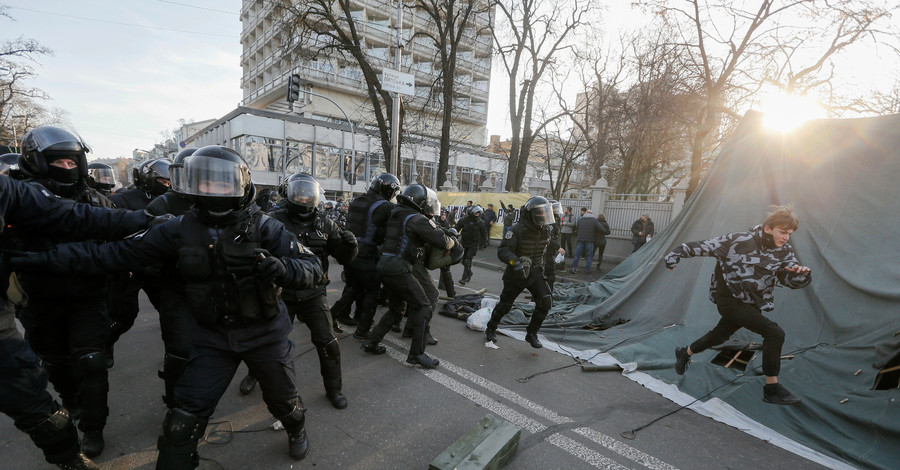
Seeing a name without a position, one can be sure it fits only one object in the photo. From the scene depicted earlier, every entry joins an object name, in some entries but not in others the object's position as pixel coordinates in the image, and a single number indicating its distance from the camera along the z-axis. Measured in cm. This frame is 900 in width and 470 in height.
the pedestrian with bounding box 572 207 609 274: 1135
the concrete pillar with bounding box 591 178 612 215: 1423
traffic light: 1434
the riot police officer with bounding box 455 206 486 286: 938
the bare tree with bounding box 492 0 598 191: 1705
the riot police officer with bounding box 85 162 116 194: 475
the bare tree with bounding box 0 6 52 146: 2234
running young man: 347
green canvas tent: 335
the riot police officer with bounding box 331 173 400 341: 501
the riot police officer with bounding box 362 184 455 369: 420
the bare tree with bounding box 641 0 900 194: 1321
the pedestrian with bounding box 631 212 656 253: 1214
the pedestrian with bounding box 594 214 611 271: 1205
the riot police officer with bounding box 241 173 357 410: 338
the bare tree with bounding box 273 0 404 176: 1378
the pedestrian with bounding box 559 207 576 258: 1310
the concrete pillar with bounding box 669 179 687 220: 1195
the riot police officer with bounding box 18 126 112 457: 257
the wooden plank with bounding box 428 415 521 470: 241
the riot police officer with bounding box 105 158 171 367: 350
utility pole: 1238
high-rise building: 3222
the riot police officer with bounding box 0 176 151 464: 194
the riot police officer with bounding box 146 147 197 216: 344
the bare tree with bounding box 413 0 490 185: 1391
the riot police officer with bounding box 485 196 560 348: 481
